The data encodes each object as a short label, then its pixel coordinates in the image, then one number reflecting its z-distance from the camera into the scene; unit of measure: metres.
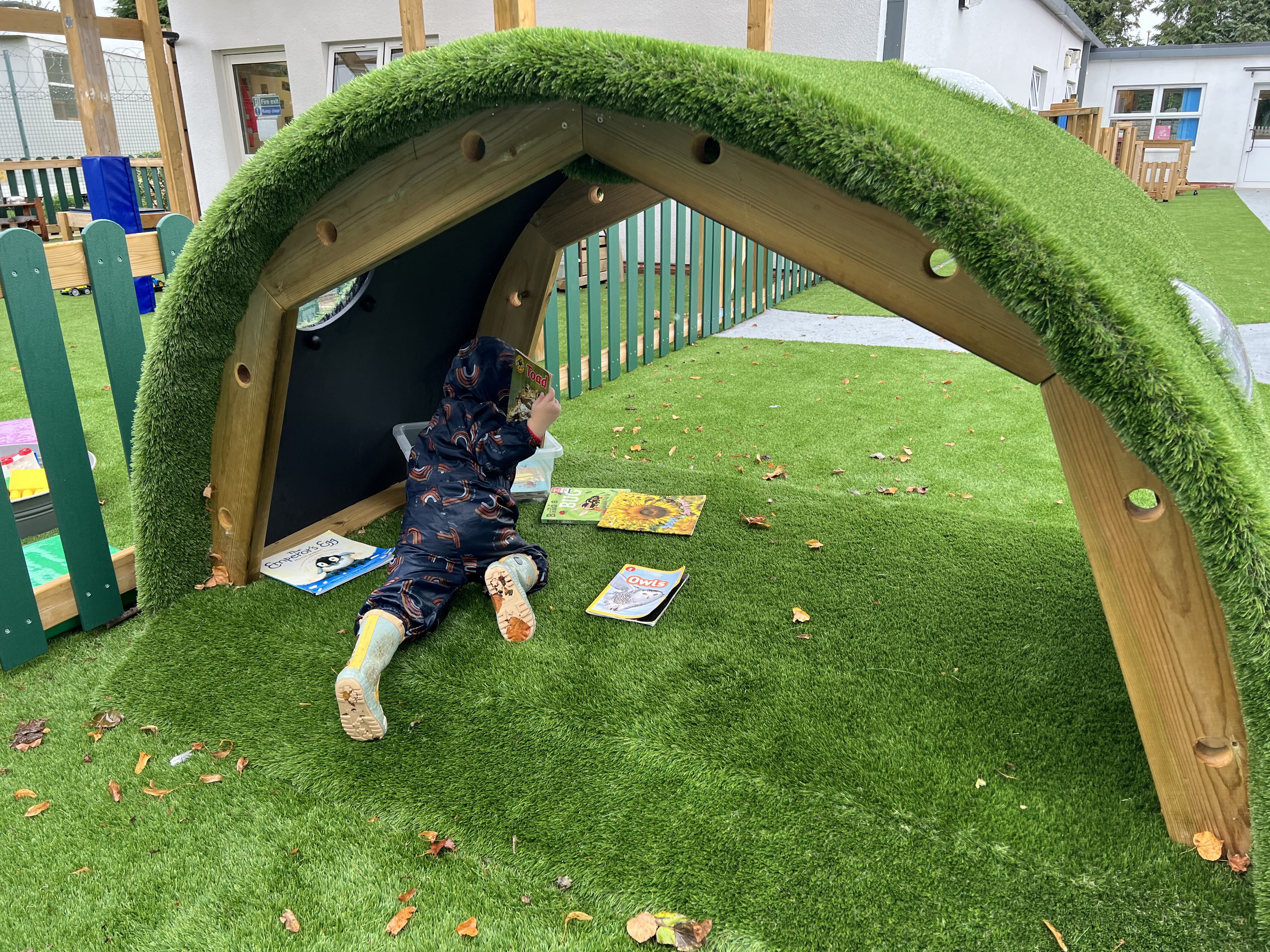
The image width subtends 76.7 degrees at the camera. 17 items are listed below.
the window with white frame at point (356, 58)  9.81
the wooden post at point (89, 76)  7.11
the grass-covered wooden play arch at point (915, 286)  1.52
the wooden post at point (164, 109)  8.64
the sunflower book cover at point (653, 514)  3.28
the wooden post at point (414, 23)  4.66
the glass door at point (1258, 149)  23.08
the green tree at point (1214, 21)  33.56
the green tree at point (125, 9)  26.08
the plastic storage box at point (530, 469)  3.44
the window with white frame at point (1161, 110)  23.55
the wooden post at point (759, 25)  5.55
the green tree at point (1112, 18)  36.06
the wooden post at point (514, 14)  4.08
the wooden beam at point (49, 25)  7.96
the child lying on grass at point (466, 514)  2.46
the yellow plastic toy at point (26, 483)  3.24
